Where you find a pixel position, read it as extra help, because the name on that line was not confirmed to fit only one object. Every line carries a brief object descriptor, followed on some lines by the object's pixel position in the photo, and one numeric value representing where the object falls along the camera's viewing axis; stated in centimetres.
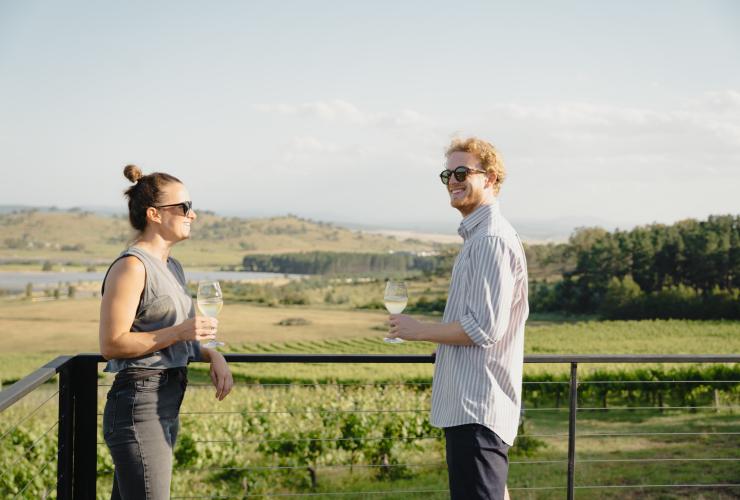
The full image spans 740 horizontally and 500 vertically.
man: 208
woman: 210
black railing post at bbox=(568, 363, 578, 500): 298
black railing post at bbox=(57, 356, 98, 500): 266
